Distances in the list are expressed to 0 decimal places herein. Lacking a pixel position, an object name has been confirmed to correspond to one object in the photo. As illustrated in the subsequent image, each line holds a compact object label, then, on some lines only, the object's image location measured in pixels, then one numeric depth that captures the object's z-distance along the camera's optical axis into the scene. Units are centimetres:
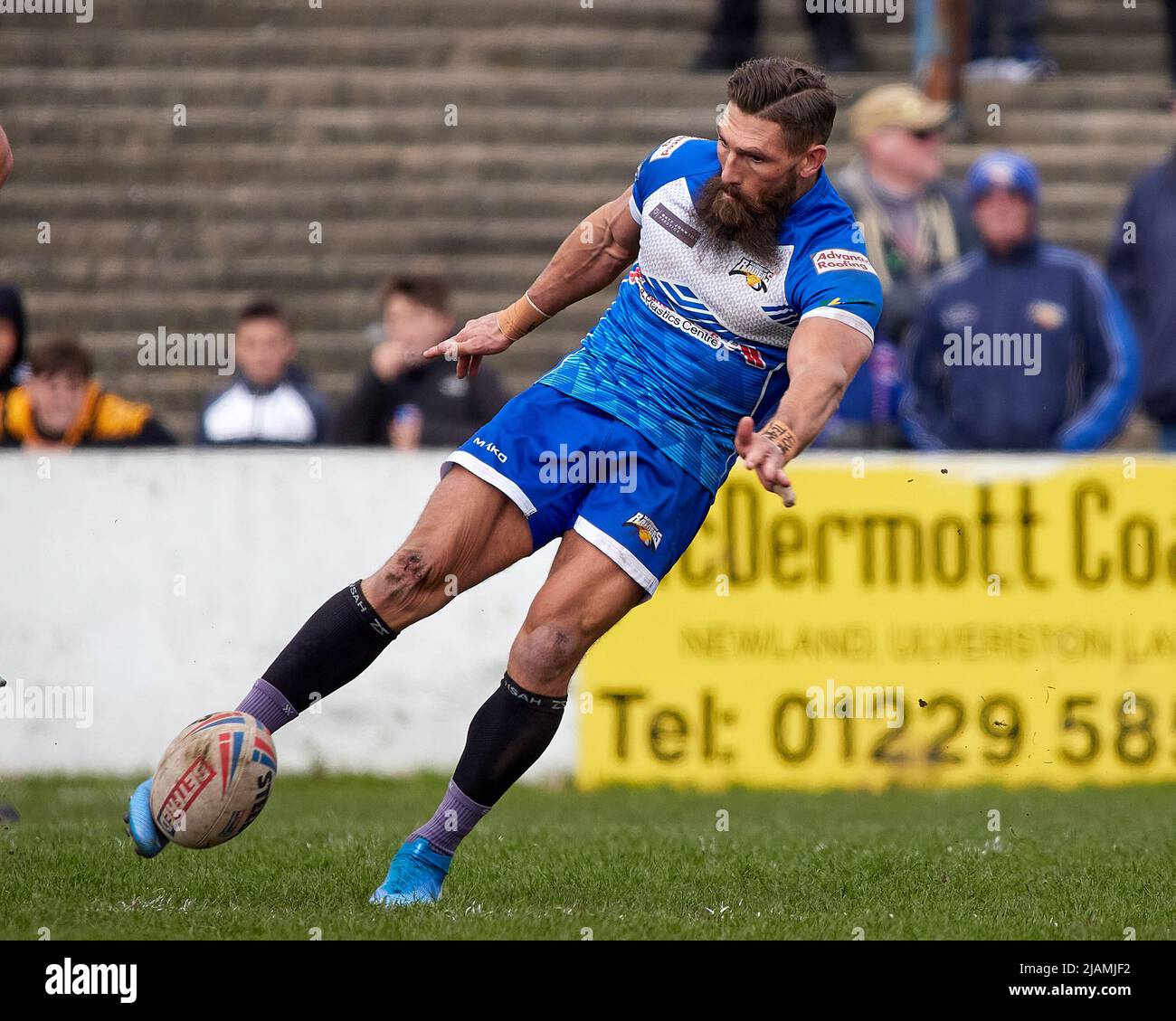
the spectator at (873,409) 1099
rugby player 612
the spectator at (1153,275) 1129
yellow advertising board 1009
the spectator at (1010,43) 1554
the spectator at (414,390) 1102
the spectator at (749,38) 1497
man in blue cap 1071
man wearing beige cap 1126
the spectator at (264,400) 1115
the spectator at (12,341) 1133
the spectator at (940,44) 1441
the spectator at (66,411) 1092
